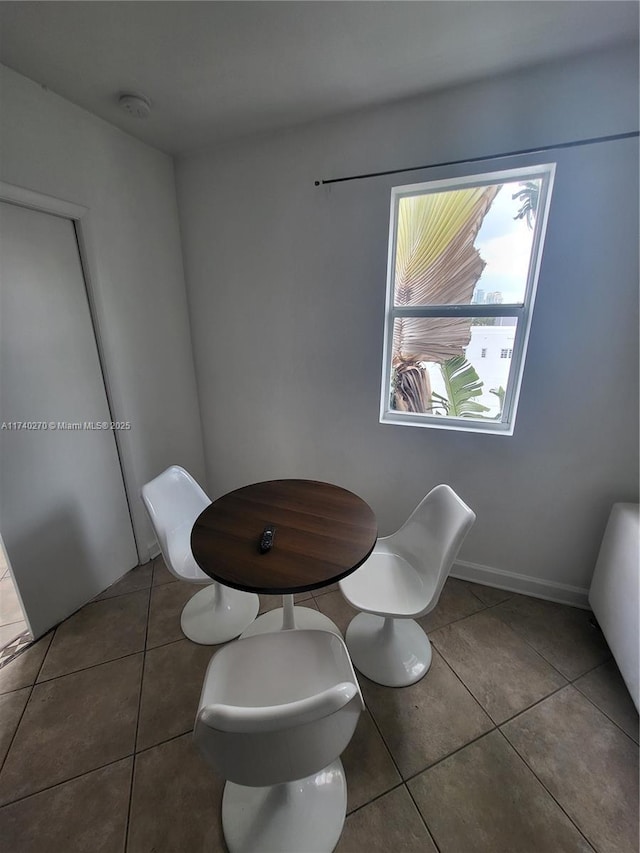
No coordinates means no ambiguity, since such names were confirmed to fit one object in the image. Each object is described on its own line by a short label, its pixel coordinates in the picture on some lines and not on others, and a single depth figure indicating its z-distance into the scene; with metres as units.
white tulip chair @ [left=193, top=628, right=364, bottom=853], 0.68
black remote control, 1.26
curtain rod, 1.38
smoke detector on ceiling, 1.55
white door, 1.53
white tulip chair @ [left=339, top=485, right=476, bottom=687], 1.33
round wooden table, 1.14
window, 1.68
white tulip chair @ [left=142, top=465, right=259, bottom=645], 1.57
